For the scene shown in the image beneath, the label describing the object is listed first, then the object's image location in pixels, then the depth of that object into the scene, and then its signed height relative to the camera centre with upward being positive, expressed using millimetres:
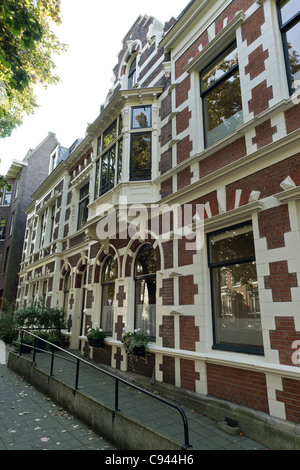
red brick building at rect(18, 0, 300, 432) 4848 +2313
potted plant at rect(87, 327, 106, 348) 9070 -868
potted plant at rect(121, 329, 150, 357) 7246 -815
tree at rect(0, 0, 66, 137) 5723 +6740
